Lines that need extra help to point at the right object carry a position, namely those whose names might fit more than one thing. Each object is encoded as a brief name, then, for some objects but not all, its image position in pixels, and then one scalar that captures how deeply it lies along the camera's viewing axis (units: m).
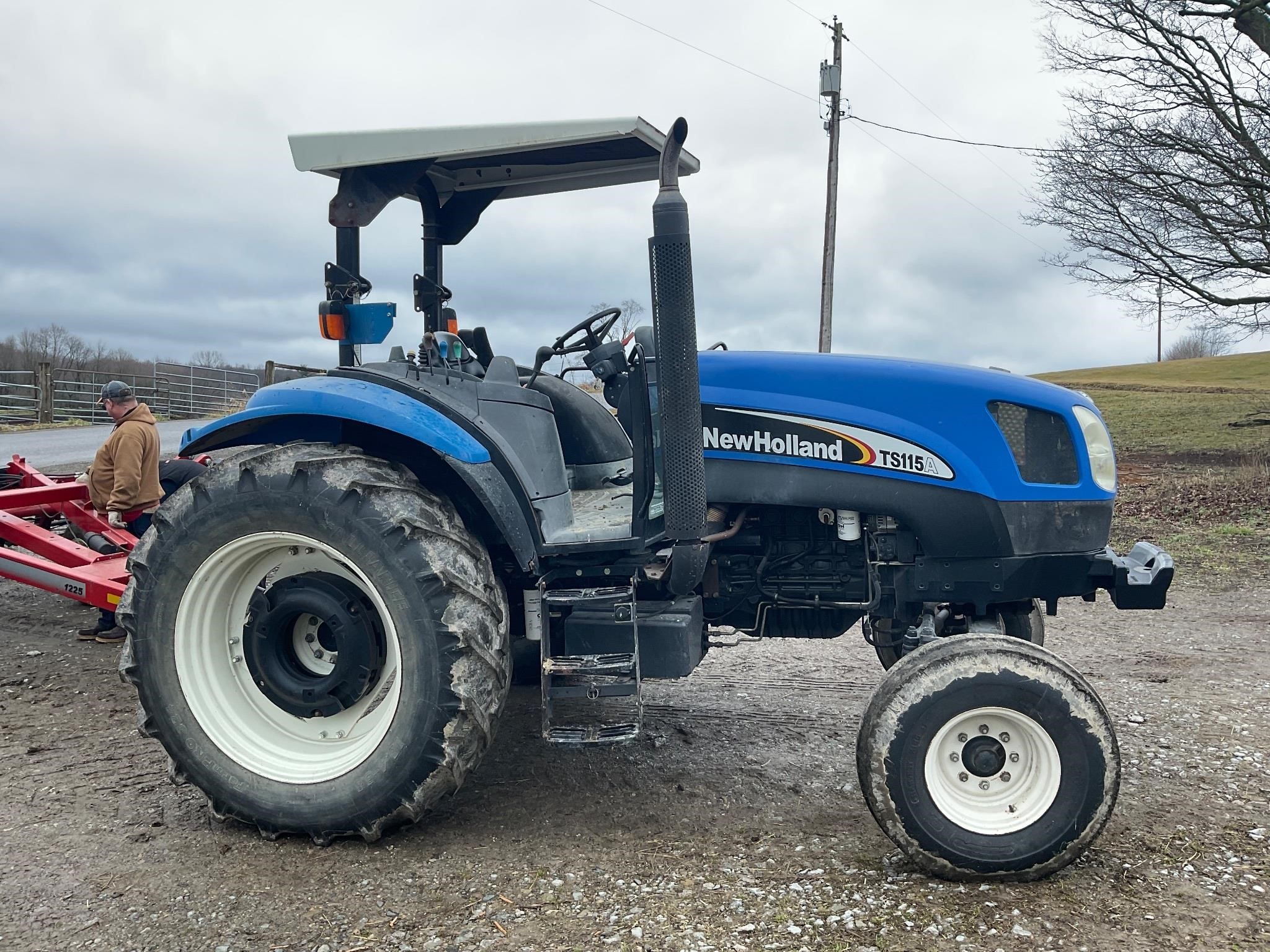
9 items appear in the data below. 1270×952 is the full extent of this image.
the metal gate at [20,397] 21.72
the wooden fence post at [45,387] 21.08
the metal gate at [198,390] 27.92
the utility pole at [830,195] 20.12
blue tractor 3.04
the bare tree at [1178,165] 13.49
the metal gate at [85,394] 23.30
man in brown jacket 6.49
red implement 5.20
